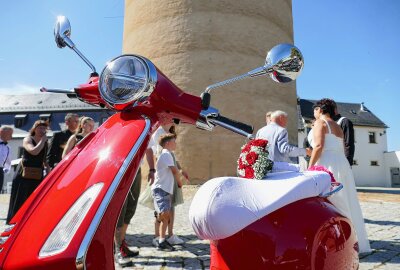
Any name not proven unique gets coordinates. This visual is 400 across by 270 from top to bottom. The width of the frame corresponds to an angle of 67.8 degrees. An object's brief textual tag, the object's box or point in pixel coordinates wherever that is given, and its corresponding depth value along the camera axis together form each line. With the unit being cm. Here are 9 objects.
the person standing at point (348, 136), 479
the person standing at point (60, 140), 413
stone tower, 1221
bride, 341
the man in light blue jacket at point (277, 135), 399
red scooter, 90
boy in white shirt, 360
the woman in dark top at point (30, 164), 391
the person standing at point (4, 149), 553
